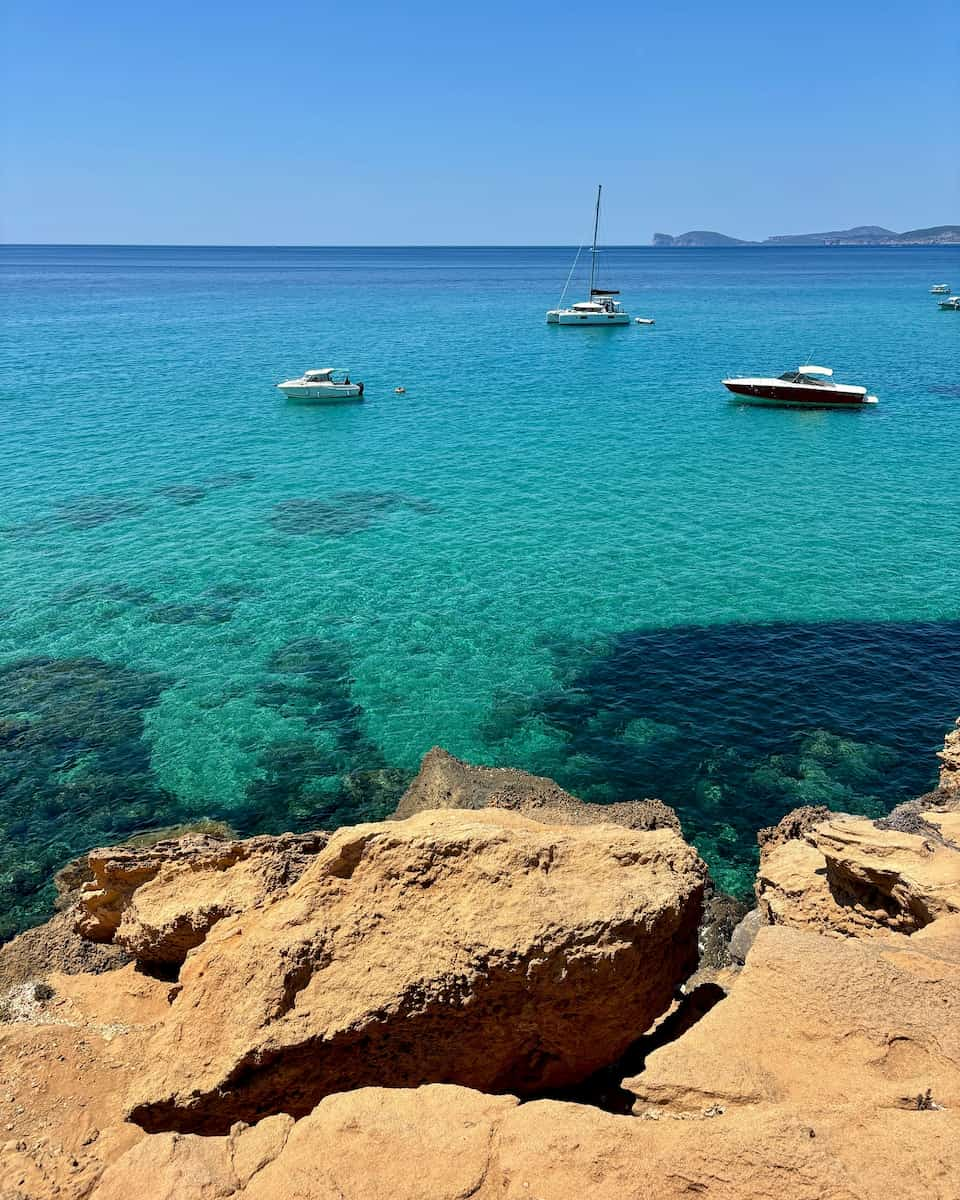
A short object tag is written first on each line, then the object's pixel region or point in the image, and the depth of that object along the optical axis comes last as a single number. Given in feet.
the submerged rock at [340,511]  130.41
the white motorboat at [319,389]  217.56
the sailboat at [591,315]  374.84
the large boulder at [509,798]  55.31
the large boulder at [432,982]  29.55
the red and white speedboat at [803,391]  206.59
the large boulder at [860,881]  39.04
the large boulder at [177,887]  39.06
